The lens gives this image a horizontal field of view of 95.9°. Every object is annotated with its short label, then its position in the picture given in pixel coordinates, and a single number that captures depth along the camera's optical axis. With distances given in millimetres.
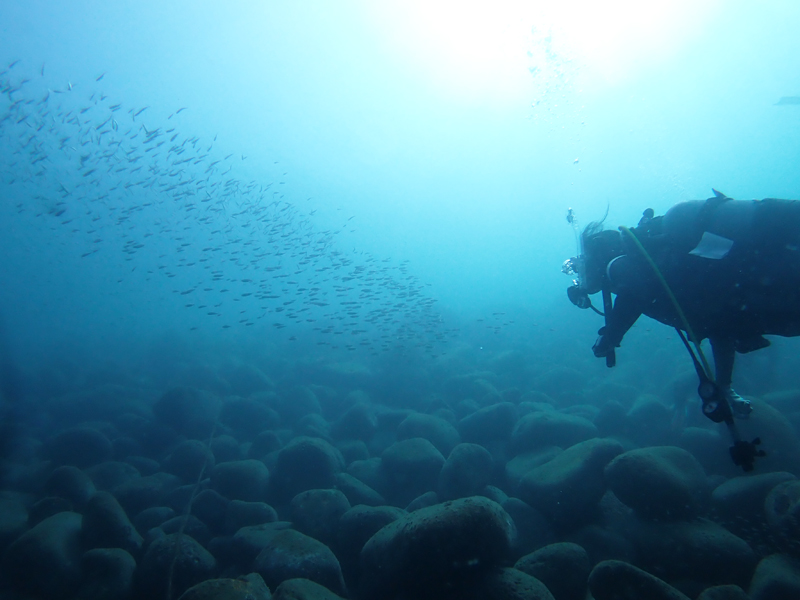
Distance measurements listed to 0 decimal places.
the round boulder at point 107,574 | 3957
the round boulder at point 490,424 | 7641
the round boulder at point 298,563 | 3711
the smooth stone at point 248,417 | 9602
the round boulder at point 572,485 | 4562
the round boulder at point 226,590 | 2896
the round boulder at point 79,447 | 7766
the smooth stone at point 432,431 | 7395
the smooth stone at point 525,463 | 5922
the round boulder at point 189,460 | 7020
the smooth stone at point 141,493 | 5984
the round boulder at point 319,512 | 4832
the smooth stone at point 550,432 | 6773
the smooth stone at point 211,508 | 5375
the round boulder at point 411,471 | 6156
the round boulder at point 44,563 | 4141
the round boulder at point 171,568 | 3881
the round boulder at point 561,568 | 3502
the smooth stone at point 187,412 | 9219
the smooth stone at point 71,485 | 5949
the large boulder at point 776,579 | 3068
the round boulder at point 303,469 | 6211
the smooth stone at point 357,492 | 5703
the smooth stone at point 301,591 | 3109
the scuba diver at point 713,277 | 3178
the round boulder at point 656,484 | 4086
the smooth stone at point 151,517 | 5473
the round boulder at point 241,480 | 5977
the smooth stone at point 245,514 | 5195
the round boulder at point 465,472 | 5473
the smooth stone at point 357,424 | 8703
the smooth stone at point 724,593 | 3014
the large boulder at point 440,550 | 3219
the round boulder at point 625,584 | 2896
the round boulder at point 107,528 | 4688
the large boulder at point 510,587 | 3039
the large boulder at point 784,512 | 3557
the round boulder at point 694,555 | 3494
